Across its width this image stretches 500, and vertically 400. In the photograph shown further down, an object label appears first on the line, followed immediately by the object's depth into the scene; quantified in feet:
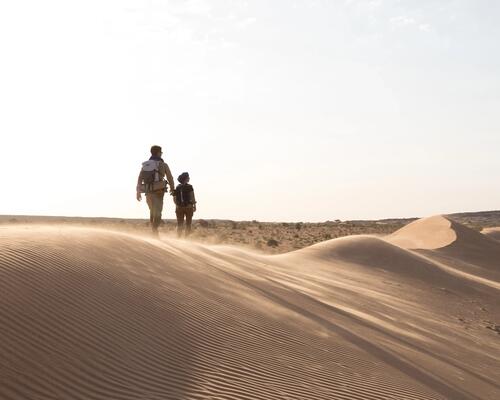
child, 54.29
